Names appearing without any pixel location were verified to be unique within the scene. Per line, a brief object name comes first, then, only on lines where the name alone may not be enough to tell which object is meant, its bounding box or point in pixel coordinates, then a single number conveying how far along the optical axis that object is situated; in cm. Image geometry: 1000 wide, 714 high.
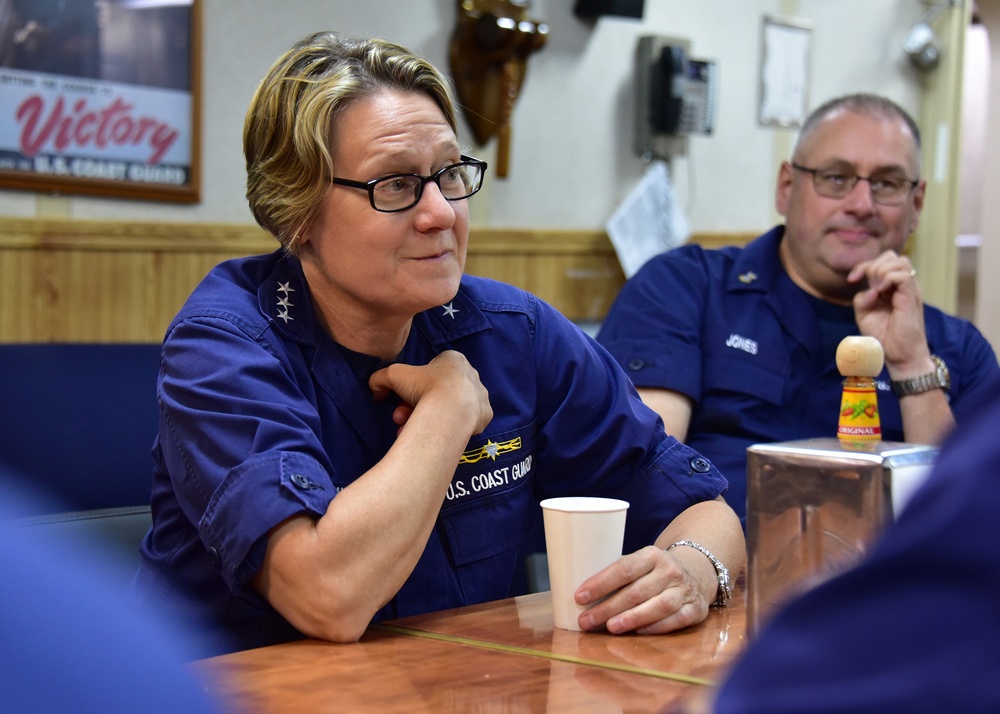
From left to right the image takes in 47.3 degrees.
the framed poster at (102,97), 250
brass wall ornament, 315
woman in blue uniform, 116
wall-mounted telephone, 352
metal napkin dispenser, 84
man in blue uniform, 228
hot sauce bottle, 105
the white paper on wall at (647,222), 354
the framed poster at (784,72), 389
